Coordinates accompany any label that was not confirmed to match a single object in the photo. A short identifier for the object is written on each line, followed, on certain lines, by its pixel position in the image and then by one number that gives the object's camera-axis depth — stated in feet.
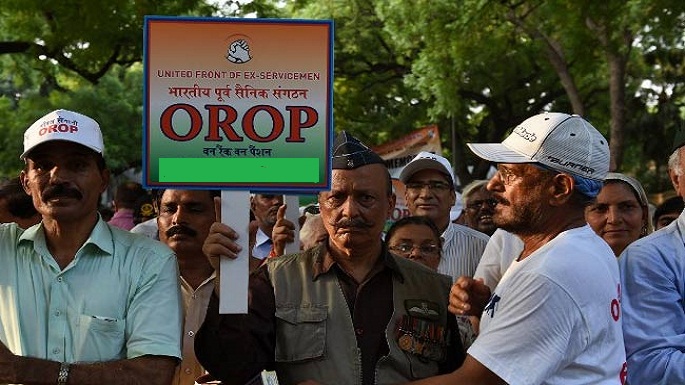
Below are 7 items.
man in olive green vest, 12.99
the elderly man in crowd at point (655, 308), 13.20
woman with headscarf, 19.44
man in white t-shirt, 11.72
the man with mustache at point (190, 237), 16.34
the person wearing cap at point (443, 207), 21.81
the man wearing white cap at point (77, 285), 12.62
